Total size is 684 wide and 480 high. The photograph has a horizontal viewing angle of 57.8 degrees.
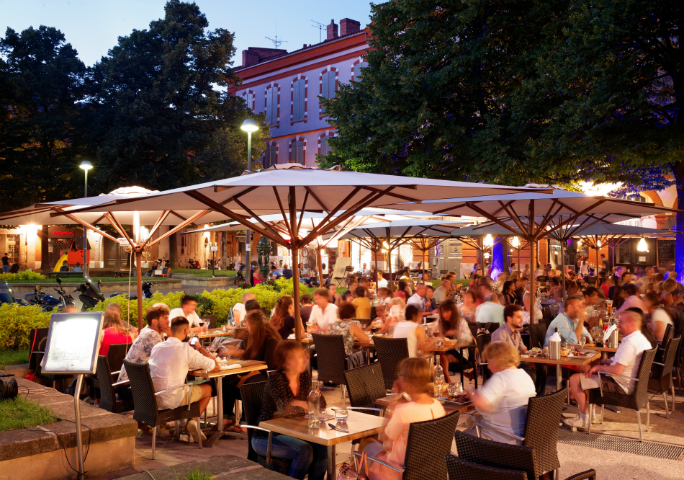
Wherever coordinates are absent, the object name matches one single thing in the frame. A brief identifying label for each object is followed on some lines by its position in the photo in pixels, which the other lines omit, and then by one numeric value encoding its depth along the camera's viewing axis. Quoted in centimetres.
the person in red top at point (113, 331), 757
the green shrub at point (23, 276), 2506
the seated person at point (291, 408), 457
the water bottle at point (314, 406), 442
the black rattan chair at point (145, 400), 573
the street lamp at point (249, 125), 1989
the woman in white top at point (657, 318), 841
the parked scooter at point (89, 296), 1616
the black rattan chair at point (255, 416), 463
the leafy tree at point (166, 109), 3388
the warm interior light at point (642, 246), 2537
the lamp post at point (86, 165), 3078
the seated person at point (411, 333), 762
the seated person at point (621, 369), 643
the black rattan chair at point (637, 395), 627
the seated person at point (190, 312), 902
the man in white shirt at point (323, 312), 973
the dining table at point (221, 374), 640
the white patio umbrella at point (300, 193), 513
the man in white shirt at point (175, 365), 601
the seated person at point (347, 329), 859
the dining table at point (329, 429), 412
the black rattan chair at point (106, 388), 618
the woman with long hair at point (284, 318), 919
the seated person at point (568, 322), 781
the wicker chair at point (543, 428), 410
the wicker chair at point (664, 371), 702
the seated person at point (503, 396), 439
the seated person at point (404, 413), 396
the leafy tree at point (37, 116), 3416
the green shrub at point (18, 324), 903
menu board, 451
